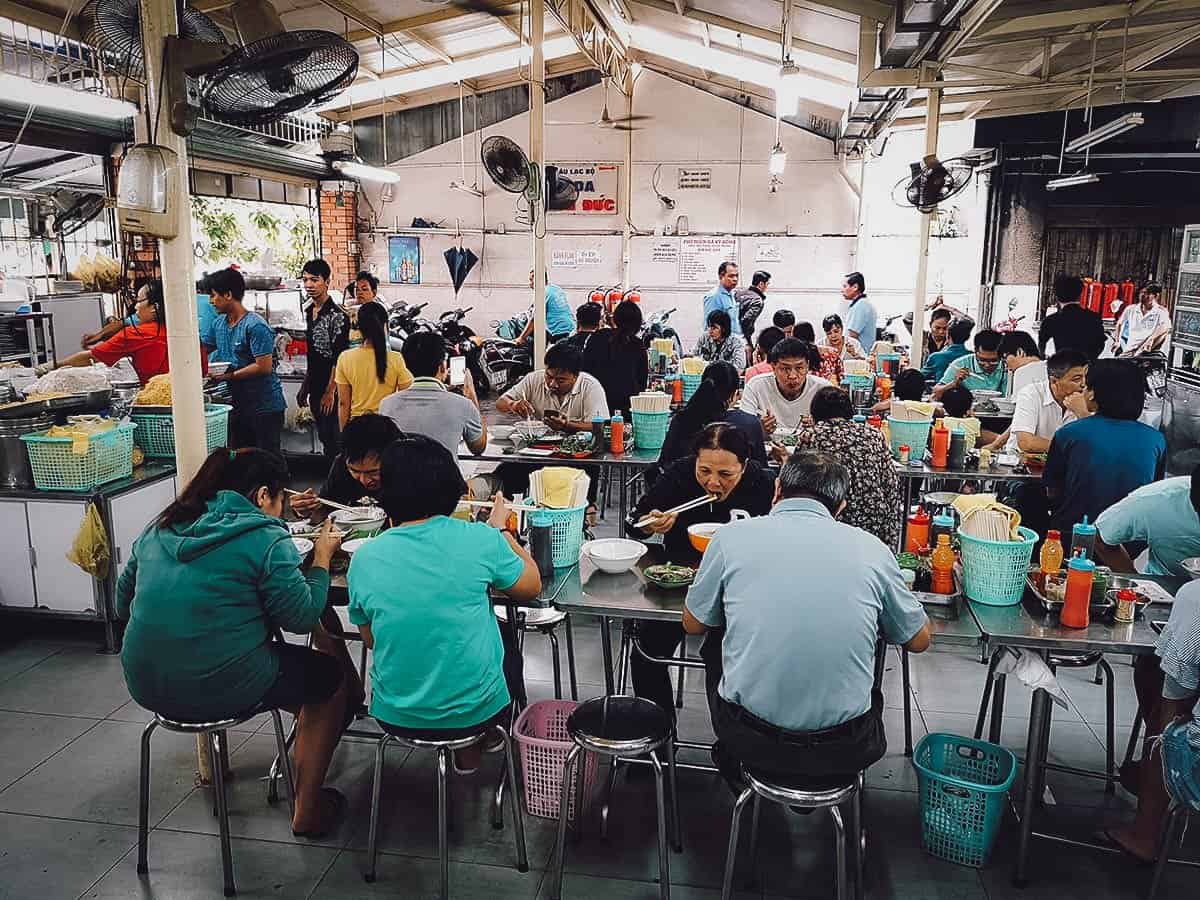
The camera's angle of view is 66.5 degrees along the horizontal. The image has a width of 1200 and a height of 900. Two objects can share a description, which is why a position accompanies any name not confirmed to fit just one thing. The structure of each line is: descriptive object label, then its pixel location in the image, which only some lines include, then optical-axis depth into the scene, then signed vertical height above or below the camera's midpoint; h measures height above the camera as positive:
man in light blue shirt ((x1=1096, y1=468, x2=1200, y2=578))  3.05 -0.72
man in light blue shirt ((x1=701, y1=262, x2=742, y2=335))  9.52 +0.11
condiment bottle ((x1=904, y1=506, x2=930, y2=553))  3.13 -0.77
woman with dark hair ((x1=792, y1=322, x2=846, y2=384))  7.10 -0.44
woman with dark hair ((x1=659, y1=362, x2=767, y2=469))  4.36 -0.53
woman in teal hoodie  2.52 -0.83
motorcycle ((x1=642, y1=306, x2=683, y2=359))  9.88 -0.31
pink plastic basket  3.00 -1.48
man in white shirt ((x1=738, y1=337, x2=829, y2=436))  5.11 -0.49
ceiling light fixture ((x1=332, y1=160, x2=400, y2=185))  9.52 +1.36
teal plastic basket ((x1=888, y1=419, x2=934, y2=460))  4.96 -0.70
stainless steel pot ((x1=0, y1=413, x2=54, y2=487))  4.27 -0.72
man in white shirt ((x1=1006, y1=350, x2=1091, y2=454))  4.68 -0.50
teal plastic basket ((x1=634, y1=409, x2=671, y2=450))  5.21 -0.71
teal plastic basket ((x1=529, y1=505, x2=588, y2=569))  3.10 -0.78
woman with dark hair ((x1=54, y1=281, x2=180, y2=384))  5.63 -0.30
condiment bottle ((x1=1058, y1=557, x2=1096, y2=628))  2.67 -0.82
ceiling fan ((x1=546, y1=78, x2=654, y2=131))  8.60 +1.89
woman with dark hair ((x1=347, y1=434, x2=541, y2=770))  2.46 -0.80
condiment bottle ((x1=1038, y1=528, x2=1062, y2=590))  2.85 -0.76
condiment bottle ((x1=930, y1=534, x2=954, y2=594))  2.87 -0.81
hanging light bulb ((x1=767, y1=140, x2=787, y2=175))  9.25 +1.45
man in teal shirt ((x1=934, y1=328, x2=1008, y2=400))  6.50 -0.46
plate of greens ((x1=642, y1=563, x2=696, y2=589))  2.93 -0.87
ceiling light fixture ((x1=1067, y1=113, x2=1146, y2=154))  6.33 +1.35
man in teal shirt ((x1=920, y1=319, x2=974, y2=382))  7.40 -0.36
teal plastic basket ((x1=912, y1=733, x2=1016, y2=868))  2.78 -1.51
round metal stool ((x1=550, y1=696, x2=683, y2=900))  2.55 -1.21
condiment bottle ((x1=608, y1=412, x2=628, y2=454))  5.03 -0.72
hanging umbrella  13.18 +0.55
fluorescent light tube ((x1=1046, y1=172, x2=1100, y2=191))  8.22 +1.17
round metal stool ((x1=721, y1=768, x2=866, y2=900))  2.33 -1.25
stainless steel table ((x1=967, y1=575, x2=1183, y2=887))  2.61 -0.94
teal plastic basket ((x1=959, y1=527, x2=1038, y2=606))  2.78 -0.79
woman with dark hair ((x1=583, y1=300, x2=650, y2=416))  6.54 -0.37
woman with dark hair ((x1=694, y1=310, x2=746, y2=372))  7.71 -0.33
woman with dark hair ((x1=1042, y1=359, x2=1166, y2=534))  3.74 -0.57
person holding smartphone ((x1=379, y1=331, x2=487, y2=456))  4.41 -0.50
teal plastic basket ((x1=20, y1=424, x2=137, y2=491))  4.20 -0.76
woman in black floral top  3.41 -0.62
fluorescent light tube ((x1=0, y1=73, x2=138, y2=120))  5.39 +1.23
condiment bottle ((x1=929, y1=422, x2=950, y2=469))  4.79 -0.72
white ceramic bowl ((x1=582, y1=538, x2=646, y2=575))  3.05 -0.84
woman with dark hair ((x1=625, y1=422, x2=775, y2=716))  3.26 -0.73
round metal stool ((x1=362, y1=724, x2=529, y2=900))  2.57 -1.42
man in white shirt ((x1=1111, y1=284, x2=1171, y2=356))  9.33 -0.16
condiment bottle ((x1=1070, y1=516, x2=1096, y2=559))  2.90 -0.72
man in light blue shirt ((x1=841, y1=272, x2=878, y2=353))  9.13 -0.11
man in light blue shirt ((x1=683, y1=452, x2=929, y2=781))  2.23 -0.79
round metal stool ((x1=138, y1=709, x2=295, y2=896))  2.65 -1.42
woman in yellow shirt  5.09 -0.41
